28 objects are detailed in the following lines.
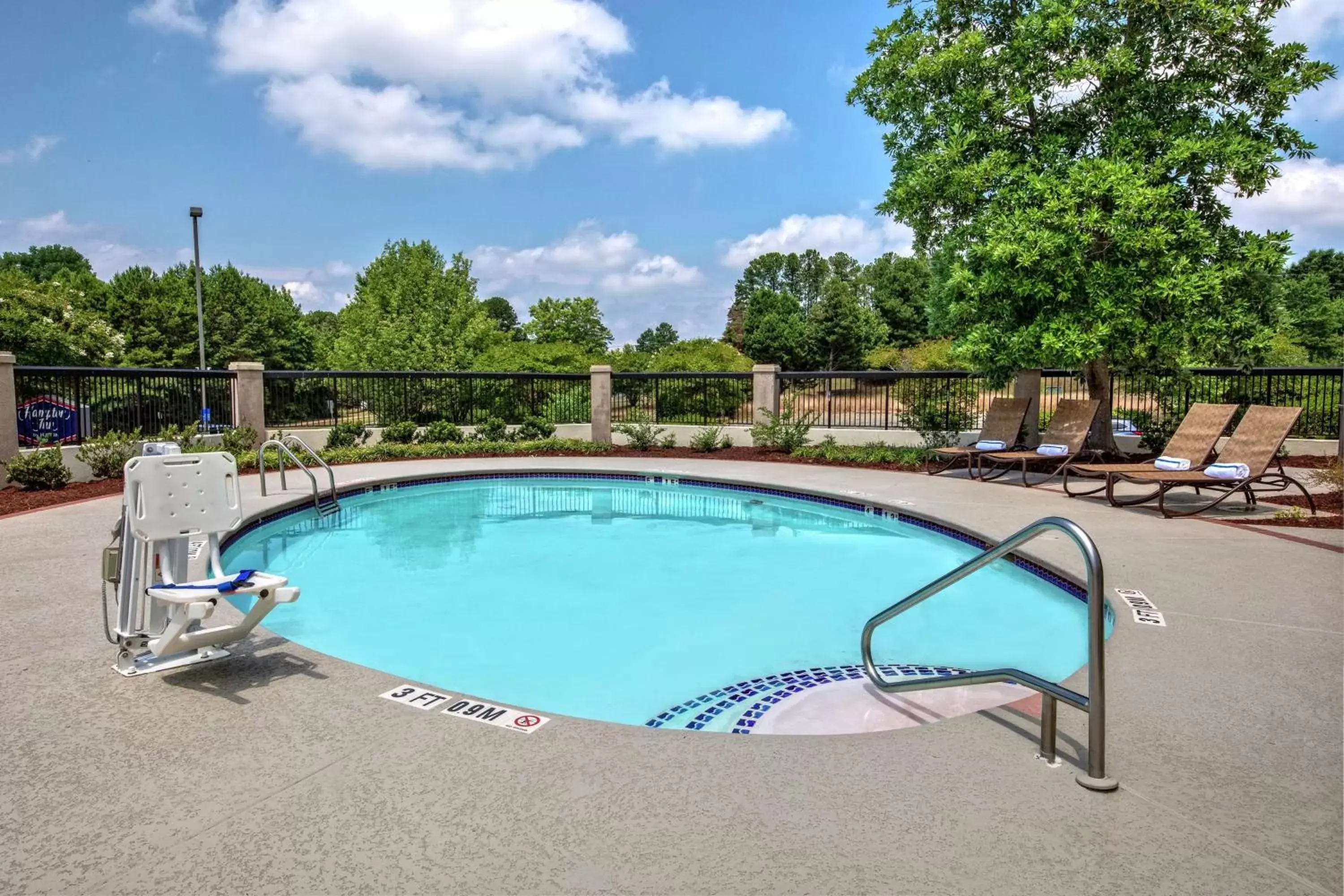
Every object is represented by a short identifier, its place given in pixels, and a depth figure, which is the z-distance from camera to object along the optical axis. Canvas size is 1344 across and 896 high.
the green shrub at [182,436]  10.94
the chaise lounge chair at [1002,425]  11.55
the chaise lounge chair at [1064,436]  10.41
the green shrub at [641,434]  15.18
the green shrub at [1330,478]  7.59
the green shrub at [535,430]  15.77
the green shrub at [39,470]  9.48
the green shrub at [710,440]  14.73
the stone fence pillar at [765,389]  15.02
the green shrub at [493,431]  15.55
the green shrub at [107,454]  10.54
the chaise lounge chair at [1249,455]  7.75
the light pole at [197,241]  19.95
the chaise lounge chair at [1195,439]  8.51
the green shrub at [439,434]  15.09
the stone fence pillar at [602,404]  15.78
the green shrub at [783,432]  14.15
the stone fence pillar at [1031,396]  12.54
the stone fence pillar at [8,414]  9.74
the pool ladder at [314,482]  8.77
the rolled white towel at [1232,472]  7.72
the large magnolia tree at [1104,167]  9.52
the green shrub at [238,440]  12.33
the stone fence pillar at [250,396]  13.54
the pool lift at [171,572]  3.39
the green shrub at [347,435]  14.51
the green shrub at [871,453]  12.69
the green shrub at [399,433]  14.91
